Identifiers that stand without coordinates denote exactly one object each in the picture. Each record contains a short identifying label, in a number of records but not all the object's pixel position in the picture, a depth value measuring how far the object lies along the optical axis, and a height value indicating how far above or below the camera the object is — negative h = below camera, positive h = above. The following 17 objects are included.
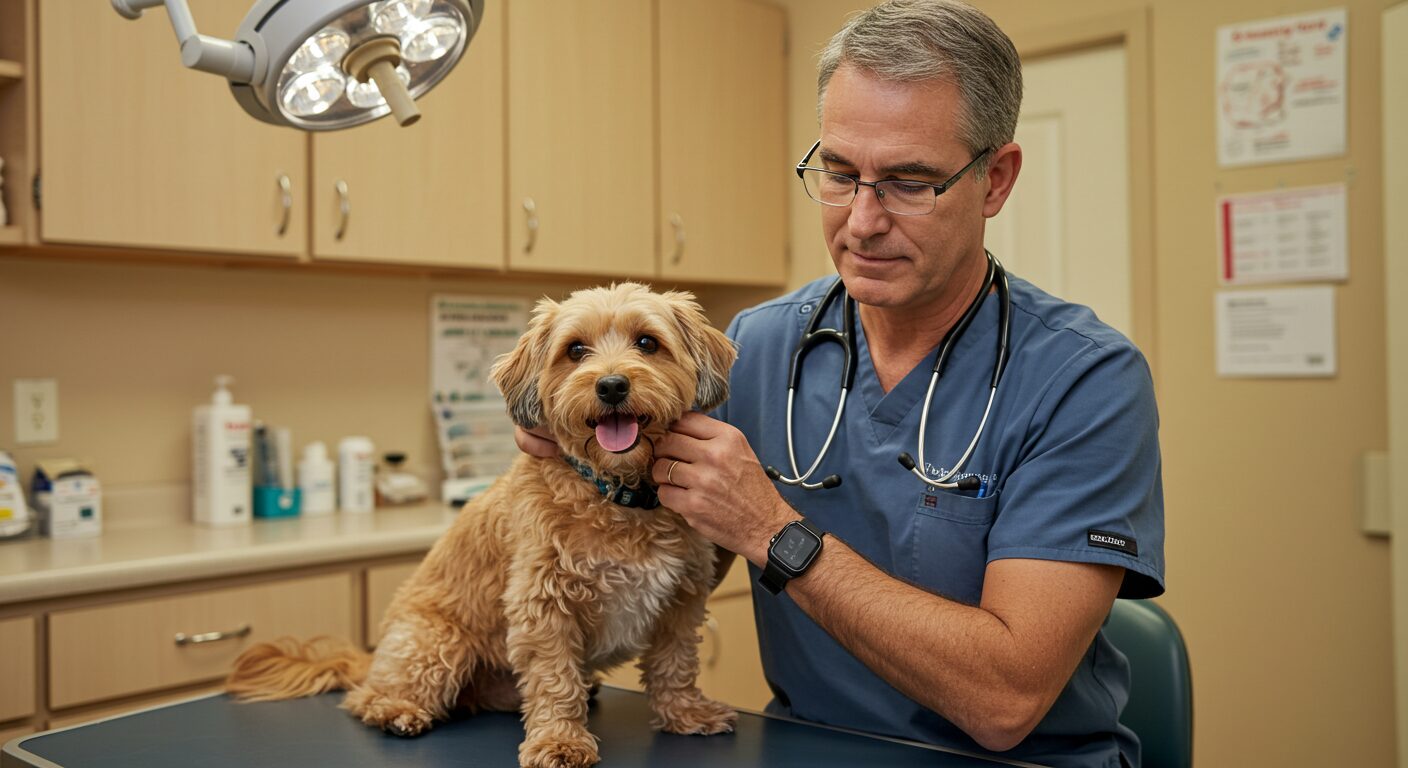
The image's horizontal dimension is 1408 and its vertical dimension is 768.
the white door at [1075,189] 3.09 +0.55
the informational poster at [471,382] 3.29 +0.01
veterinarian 1.23 -0.10
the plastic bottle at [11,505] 2.35 -0.25
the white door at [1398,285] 2.32 +0.20
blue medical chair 1.54 -0.43
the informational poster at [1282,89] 2.66 +0.71
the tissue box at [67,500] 2.44 -0.25
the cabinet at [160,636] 2.00 -0.49
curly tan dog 1.21 -0.20
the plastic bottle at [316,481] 2.85 -0.24
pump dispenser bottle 2.65 -0.18
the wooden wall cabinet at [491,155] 2.31 +0.57
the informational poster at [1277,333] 2.69 +0.12
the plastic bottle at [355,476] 2.93 -0.24
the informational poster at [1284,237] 2.67 +0.35
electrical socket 2.54 -0.06
